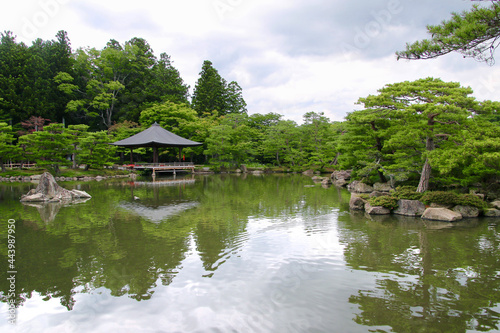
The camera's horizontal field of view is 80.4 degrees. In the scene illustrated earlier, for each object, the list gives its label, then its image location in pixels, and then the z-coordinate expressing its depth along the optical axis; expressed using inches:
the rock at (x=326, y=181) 755.1
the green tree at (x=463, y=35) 174.7
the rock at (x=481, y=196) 379.5
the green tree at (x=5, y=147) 783.2
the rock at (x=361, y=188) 577.4
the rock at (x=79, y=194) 487.7
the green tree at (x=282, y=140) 1186.9
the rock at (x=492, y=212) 344.8
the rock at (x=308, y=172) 1105.9
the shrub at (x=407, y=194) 373.4
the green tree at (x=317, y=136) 1115.3
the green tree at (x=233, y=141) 1163.3
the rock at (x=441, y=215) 323.9
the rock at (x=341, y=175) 821.0
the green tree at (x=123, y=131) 1111.0
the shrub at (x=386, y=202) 368.3
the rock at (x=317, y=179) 828.4
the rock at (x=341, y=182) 730.4
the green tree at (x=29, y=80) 1034.1
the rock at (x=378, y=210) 366.6
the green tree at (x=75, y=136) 857.5
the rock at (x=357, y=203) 402.3
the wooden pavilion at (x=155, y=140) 936.9
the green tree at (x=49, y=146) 805.2
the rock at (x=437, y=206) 352.5
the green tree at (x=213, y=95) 1544.0
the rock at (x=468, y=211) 342.0
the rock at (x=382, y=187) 531.4
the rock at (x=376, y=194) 429.7
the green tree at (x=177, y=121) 1195.9
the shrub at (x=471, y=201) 340.8
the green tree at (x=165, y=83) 1429.6
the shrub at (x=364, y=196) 431.7
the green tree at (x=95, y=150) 896.3
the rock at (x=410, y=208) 352.5
